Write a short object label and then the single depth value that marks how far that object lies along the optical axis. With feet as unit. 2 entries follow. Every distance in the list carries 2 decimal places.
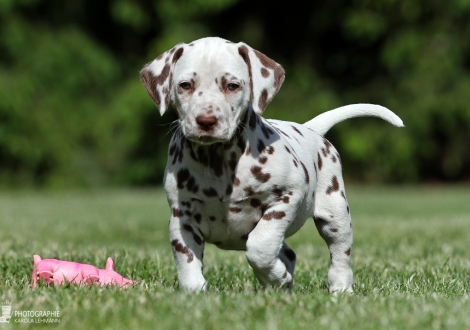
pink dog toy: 30.60
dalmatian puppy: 27.07
